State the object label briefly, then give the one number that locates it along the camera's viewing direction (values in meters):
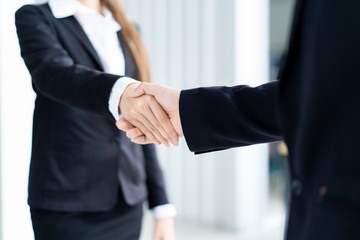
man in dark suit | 0.42
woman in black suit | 0.93
